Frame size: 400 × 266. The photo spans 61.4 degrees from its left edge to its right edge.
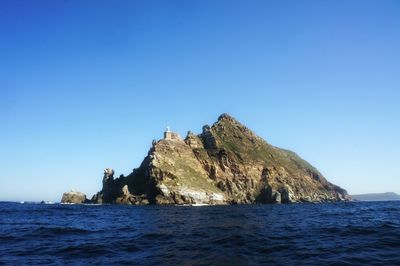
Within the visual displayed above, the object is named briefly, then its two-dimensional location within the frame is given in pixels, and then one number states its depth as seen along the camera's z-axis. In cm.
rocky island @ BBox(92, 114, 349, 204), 15025
